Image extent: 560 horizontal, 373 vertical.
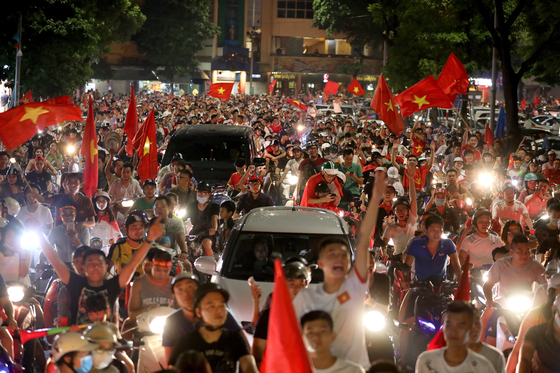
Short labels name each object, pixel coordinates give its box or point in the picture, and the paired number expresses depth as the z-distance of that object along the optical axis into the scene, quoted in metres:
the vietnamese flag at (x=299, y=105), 35.84
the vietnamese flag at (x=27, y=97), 24.48
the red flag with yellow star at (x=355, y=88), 39.24
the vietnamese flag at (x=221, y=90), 32.88
